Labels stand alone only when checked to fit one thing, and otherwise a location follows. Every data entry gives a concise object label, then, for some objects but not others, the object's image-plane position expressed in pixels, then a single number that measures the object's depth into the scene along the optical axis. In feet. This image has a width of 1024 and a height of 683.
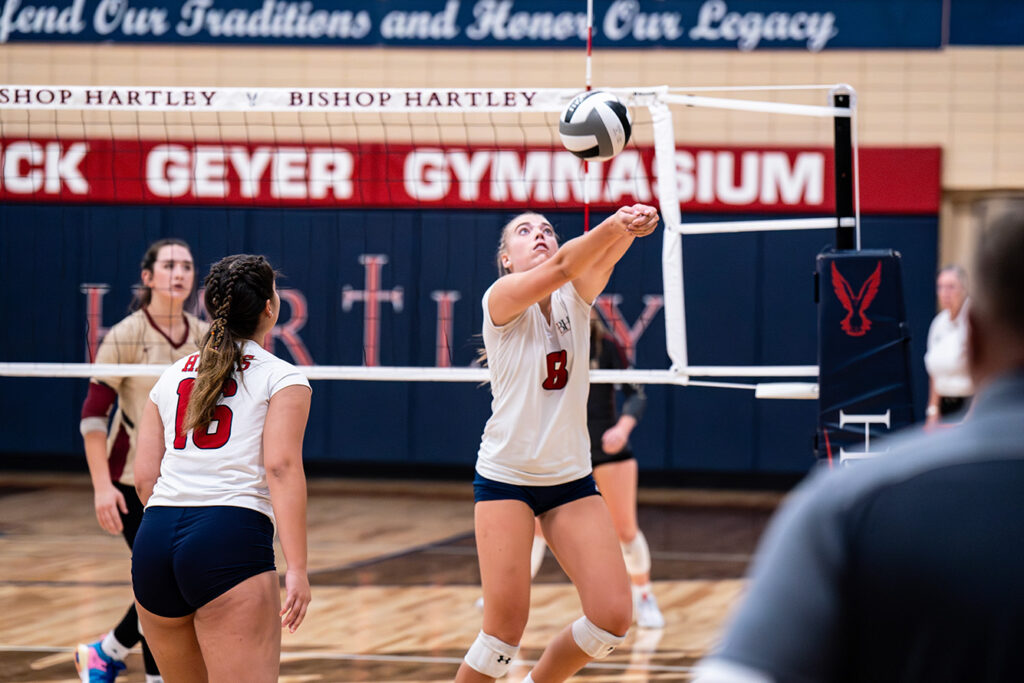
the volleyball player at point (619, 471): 40.57
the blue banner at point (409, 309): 68.38
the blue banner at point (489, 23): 68.23
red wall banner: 67.56
